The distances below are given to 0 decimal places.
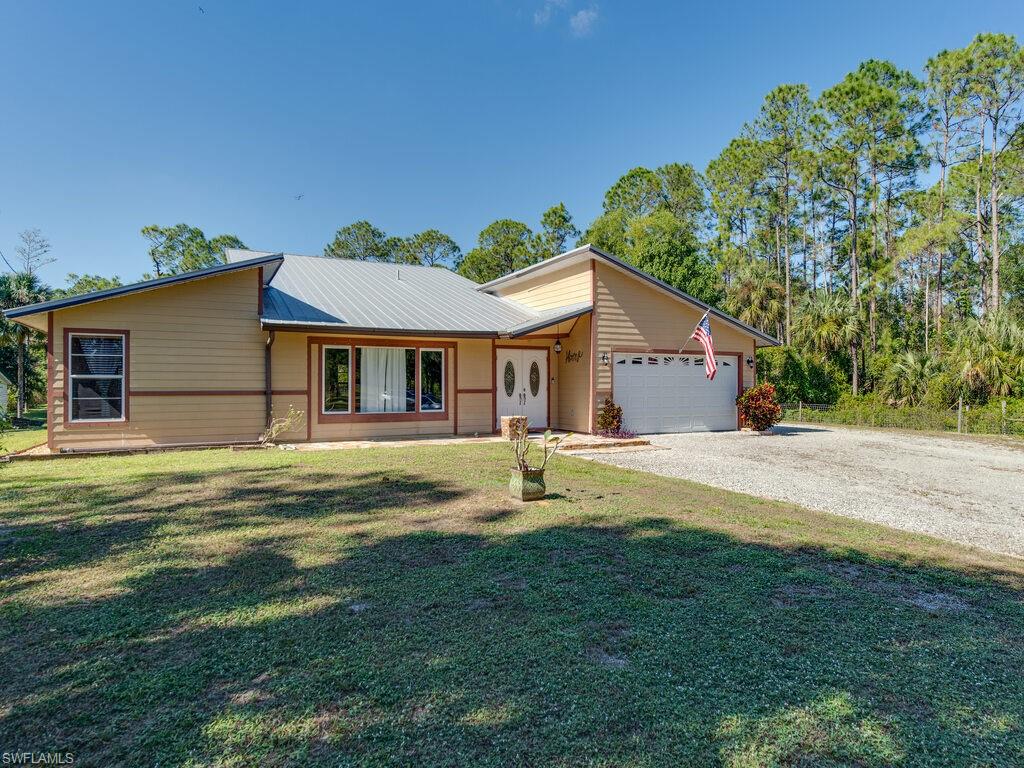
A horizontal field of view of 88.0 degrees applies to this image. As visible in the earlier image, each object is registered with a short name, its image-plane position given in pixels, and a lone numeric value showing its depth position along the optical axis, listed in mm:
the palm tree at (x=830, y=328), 25891
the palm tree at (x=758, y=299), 29047
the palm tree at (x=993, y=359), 18656
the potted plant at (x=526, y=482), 6516
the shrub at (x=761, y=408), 15398
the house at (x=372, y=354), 10695
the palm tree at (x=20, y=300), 21344
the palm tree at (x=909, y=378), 21359
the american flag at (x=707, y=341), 13609
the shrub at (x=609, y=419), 13742
